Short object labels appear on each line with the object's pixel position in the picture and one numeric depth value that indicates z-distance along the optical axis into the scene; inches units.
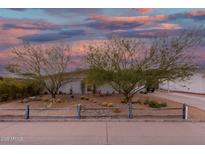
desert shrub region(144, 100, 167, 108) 614.9
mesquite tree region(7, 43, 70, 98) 759.1
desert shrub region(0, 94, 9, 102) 756.6
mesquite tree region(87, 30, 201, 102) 564.7
